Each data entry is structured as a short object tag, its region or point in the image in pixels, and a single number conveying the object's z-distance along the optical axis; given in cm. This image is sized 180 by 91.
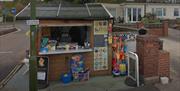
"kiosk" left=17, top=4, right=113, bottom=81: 535
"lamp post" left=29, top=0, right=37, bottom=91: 401
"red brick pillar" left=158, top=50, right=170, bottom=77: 524
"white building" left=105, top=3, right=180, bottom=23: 2094
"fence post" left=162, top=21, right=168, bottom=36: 1295
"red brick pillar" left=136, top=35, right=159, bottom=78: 510
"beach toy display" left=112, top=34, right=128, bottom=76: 574
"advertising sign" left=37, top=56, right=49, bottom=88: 515
